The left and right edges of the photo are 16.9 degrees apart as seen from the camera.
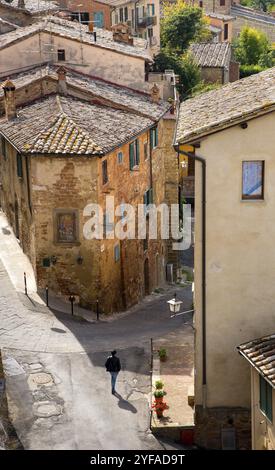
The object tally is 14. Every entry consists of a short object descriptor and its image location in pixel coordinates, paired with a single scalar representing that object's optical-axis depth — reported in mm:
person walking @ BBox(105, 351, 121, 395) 27938
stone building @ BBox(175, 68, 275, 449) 23953
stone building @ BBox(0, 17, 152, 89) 47438
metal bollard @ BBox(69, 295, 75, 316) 36522
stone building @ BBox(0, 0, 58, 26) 63594
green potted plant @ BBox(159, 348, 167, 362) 30359
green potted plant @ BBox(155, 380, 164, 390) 27591
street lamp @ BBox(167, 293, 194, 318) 29672
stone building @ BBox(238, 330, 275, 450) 22297
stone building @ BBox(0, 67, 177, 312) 36156
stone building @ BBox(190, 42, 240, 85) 79000
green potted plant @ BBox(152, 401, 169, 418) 26373
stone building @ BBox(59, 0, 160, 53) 75000
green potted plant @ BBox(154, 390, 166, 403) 26359
